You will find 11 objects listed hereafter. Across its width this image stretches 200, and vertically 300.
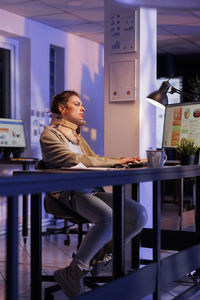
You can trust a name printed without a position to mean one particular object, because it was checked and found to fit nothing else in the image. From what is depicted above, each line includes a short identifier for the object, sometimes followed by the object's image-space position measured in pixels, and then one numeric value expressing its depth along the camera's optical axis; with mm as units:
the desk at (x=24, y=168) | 5105
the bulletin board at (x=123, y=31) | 4227
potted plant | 2973
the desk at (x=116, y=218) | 1502
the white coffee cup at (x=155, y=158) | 2654
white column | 4223
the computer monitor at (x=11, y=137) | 5520
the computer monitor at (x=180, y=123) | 3383
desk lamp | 3459
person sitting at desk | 2590
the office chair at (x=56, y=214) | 2824
